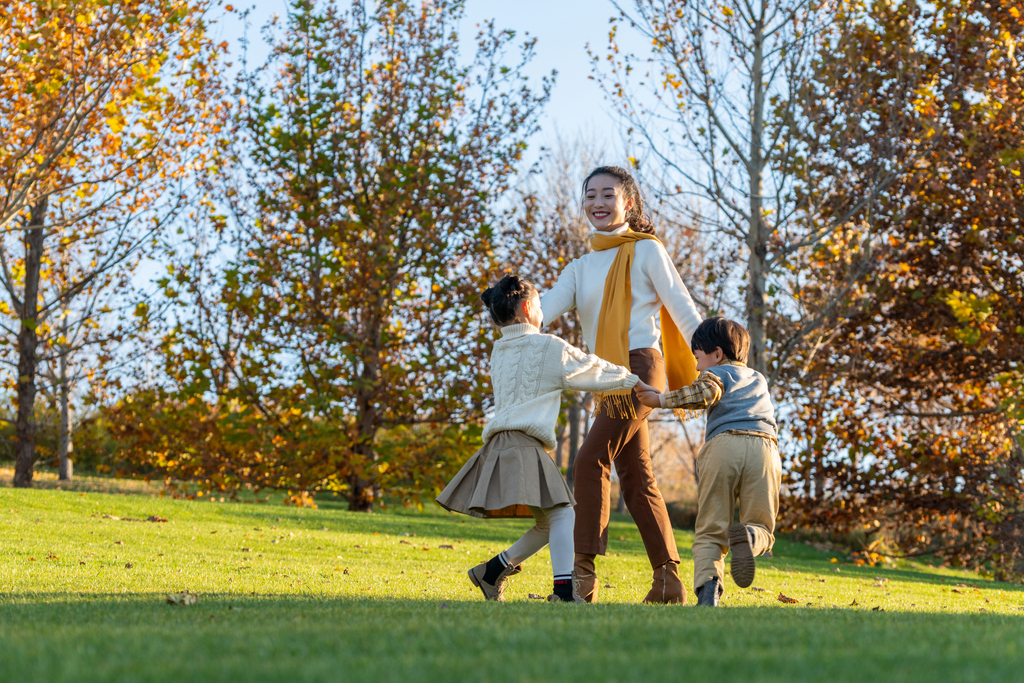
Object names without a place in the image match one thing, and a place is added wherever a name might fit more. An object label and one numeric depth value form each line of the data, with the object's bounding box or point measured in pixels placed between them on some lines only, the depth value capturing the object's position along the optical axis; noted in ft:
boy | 25.32
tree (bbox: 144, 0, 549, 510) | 79.00
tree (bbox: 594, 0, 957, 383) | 69.77
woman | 28.07
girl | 26.04
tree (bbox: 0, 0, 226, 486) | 62.95
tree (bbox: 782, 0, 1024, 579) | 74.84
